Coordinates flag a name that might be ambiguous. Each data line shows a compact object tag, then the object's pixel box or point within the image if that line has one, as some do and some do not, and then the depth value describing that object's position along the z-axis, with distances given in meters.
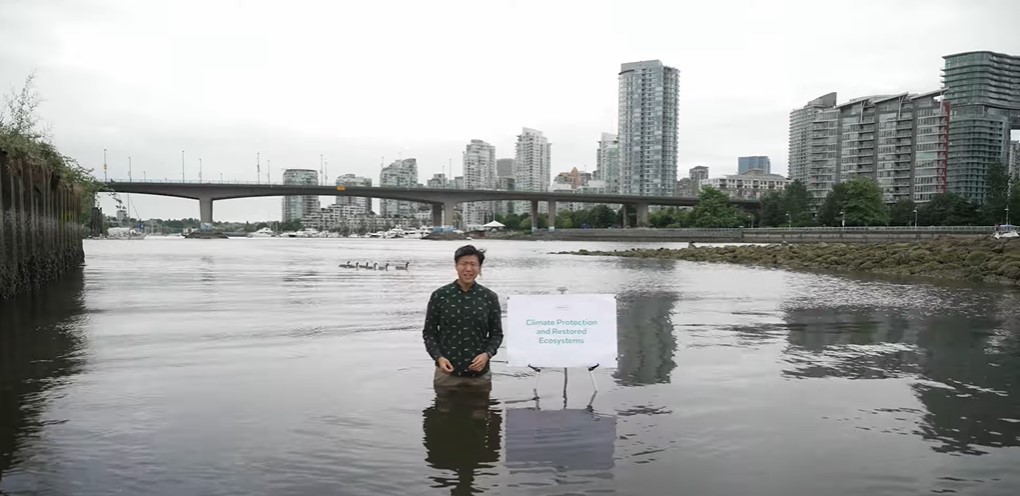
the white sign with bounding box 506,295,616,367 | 7.64
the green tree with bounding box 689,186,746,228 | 147.00
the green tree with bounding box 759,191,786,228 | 140.62
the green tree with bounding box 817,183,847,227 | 124.75
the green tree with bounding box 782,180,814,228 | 134.12
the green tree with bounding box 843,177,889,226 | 119.19
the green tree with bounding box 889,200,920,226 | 119.31
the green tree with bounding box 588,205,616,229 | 195.75
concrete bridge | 121.00
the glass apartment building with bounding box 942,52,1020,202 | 168.00
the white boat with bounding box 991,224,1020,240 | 62.73
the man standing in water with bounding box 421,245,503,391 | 7.04
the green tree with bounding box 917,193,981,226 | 106.94
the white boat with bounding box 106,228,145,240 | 171.50
